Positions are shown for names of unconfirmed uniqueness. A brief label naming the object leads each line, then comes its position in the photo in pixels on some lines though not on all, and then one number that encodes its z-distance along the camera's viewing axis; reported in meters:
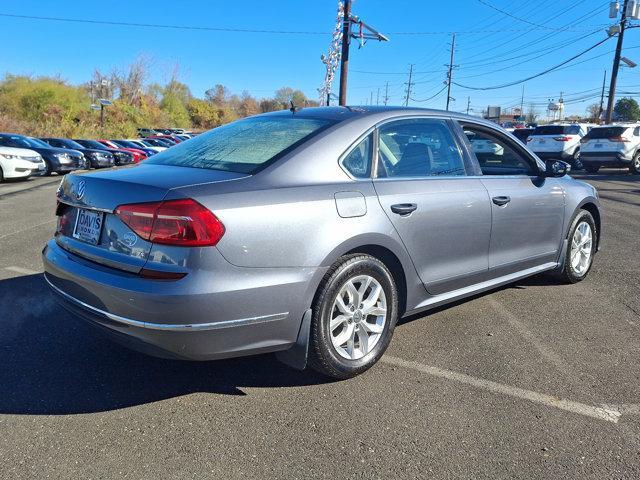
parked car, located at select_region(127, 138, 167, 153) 31.53
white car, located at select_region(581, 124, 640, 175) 18.75
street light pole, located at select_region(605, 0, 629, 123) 29.34
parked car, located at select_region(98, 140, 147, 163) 27.89
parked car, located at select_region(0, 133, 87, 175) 18.04
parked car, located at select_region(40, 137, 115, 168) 23.47
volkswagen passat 2.64
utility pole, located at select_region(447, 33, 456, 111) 72.56
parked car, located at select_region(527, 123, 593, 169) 20.91
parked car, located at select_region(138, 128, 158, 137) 54.78
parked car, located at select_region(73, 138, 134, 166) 25.72
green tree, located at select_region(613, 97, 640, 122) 86.68
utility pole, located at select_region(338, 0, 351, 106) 21.70
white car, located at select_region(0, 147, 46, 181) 15.28
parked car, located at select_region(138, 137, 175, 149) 34.34
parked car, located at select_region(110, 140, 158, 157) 30.13
